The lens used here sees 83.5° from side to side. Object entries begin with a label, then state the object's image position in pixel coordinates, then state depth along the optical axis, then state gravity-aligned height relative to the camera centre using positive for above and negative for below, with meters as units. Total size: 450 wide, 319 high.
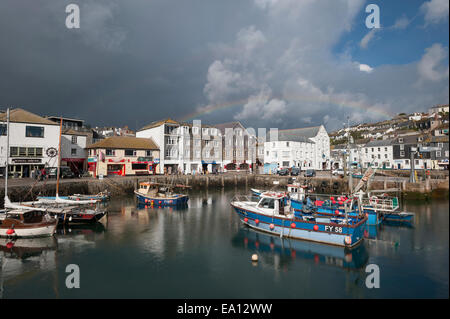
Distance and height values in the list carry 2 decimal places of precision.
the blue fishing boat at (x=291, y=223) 17.39 -4.28
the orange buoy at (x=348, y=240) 16.95 -4.96
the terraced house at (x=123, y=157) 45.00 +1.74
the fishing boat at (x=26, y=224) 17.83 -4.12
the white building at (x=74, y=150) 45.93 +3.14
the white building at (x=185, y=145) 52.50 +4.65
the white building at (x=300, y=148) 61.78 +4.62
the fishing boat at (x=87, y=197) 26.48 -3.68
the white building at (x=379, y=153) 63.92 +3.65
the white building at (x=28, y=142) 35.47 +3.52
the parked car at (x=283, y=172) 53.95 -1.26
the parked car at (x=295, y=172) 51.67 -1.20
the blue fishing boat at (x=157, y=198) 31.39 -3.95
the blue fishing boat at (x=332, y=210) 22.14 -4.07
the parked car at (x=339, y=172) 49.48 -1.18
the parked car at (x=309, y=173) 47.66 -1.32
